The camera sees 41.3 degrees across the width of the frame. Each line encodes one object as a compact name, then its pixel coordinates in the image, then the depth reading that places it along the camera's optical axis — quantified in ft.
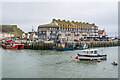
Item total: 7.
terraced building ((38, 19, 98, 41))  284.24
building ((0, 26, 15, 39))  441.68
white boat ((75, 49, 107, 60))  117.39
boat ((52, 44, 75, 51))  193.45
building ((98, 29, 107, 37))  449.97
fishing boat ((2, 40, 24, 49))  223.30
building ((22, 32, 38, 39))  371.56
